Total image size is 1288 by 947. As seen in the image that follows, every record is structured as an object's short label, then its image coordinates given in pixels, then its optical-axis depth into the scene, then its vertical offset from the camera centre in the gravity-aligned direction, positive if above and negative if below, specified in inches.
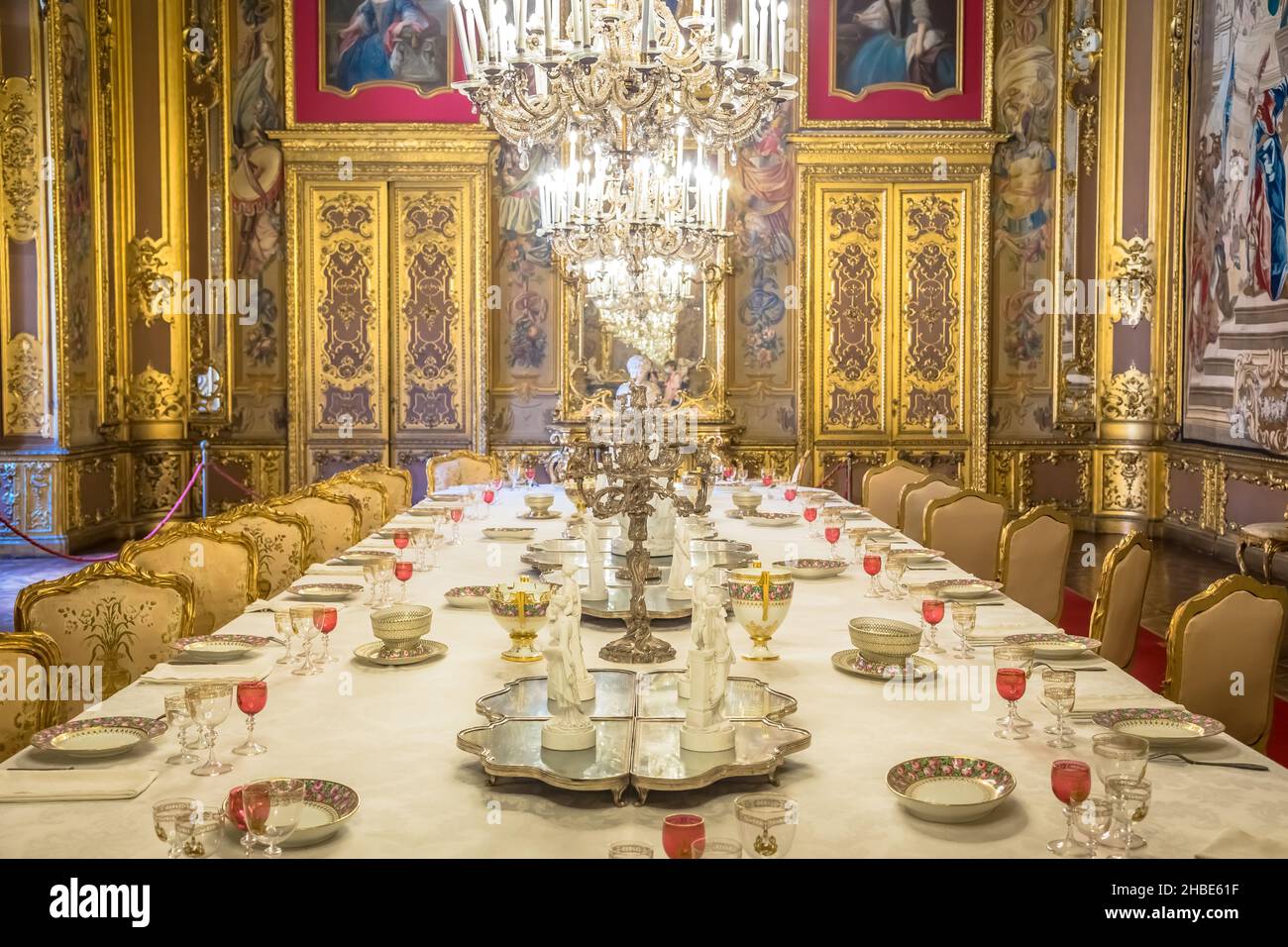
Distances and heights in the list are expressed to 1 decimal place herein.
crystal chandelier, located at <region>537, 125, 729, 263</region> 261.3 +41.3
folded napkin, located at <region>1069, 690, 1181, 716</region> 113.6 -28.4
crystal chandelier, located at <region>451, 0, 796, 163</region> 203.6 +55.4
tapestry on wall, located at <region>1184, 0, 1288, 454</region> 360.5 +51.4
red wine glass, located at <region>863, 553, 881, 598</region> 165.9 -22.1
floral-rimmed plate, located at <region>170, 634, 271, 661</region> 133.1 -26.7
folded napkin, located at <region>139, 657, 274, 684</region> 124.0 -27.8
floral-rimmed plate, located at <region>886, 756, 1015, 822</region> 84.2 -27.8
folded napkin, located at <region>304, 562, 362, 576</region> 186.7 -25.8
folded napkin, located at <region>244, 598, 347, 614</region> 158.7 -26.6
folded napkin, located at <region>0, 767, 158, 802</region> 89.6 -28.1
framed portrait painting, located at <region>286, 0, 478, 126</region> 437.4 +116.4
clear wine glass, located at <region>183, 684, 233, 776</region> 94.7 -23.6
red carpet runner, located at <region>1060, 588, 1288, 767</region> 197.5 -52.8
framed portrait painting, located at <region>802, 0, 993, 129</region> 439.8 +117.8
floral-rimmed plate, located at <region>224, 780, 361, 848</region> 78.2 -27.8
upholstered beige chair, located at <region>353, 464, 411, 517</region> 316.5 -21.1
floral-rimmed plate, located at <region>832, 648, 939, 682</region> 125.2 -27.6
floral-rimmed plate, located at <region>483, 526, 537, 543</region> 226.9 -24.6
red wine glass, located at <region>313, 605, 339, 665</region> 128.6 -22.7
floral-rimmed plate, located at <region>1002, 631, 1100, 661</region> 134.8 -27.2
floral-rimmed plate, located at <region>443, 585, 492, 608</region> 161.2 -25.7
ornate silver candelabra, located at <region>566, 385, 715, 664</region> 121.3 -9.9
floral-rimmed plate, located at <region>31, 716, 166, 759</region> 99.7 -27.5
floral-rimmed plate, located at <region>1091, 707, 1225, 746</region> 103.3 -28.0
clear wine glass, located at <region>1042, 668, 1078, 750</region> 101.8 -24.4
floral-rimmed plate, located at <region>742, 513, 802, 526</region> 249.4 -24.5
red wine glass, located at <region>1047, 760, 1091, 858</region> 78.7 -24.7
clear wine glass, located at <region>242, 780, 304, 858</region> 75.2 -24.9
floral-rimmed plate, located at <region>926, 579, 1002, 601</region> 168.9 -26.3
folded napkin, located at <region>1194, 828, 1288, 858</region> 78.1 -28.5
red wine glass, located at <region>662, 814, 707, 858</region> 72.1 -25.4
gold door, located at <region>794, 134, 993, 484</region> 440.1 +35.4
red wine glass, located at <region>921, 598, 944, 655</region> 132.6 -22.8
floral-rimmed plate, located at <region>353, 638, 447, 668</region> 130.7 -27.2
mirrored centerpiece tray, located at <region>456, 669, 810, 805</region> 89.8 -26.8
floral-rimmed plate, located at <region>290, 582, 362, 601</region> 166.9 -26.0
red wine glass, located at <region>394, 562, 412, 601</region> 162.1 -22.5
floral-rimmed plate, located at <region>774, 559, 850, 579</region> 185.3 -25.6
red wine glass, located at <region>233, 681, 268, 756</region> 98.2 -23.8
